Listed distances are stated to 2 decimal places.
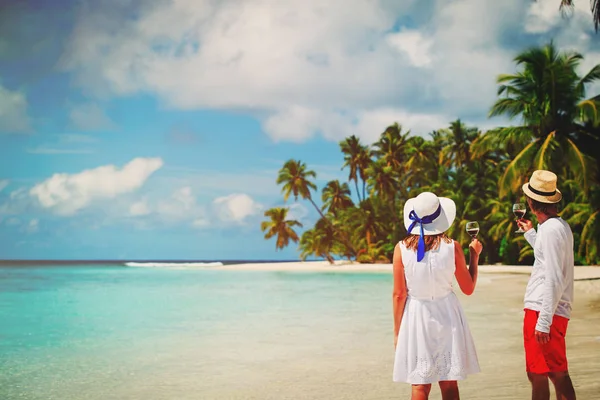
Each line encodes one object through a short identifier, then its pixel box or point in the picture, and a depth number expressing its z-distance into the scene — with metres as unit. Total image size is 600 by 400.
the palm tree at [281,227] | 53.91
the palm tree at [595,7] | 12.77
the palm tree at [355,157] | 51.96
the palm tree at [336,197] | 52.72
